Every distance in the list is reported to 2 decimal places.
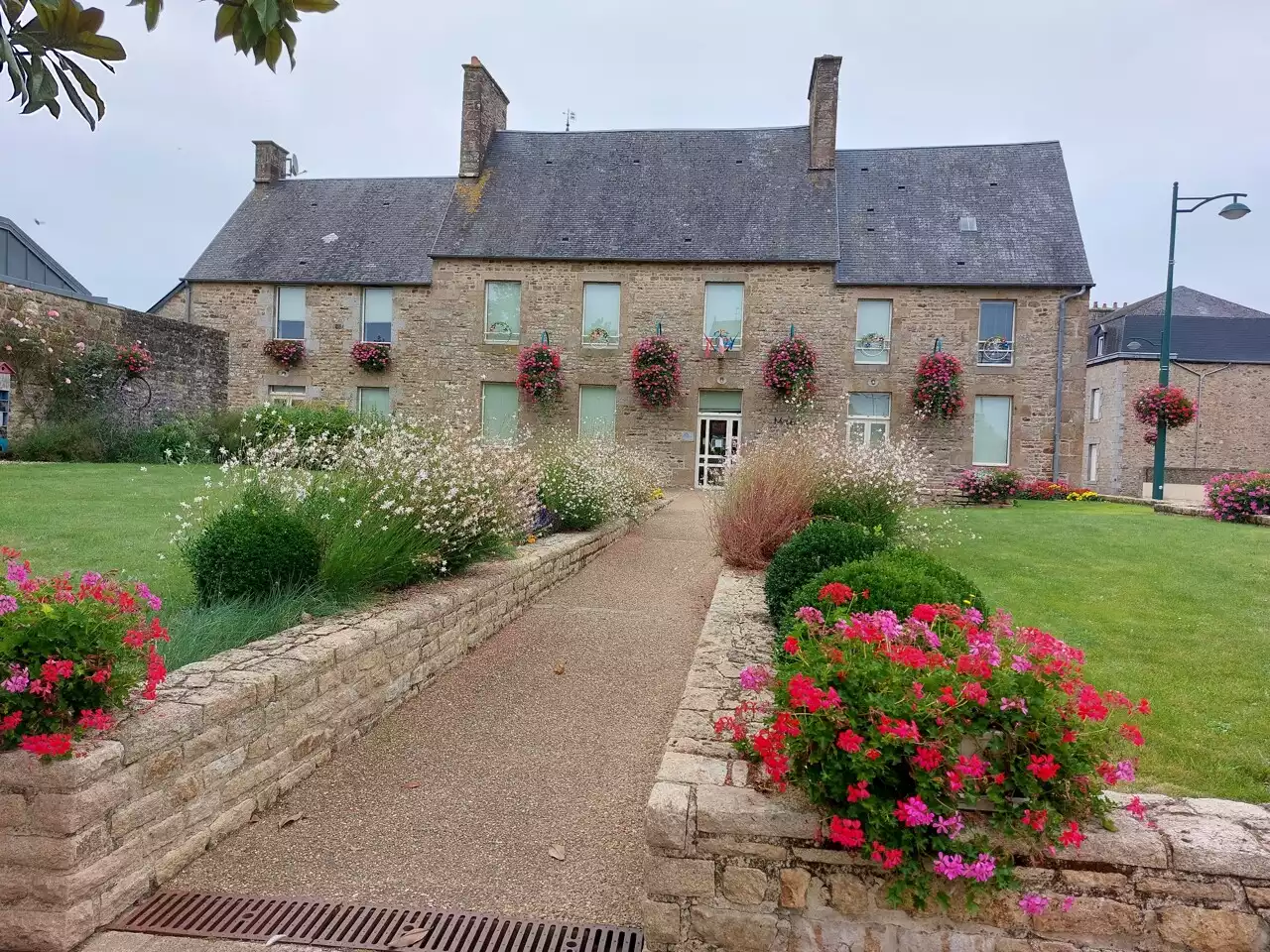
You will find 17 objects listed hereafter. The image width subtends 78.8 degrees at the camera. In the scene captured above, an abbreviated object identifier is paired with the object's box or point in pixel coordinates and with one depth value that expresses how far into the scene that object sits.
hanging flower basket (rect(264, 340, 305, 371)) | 19.14
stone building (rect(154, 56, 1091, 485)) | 17.19
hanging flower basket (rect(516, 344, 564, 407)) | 17.84
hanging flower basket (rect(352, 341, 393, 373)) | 18.84
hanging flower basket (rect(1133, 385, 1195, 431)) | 14.47
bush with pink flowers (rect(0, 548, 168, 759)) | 2.29
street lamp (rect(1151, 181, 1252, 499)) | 13.53
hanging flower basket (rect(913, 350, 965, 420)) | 16.75
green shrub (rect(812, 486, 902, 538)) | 6.73
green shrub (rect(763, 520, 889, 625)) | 4.54
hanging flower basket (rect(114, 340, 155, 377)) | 14.22
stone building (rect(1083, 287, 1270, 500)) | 27.56
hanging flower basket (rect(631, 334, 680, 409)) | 17.44
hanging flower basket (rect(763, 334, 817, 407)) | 17.08
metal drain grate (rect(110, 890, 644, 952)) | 2.38
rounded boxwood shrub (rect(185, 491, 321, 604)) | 4.05
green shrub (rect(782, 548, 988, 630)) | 3.42
